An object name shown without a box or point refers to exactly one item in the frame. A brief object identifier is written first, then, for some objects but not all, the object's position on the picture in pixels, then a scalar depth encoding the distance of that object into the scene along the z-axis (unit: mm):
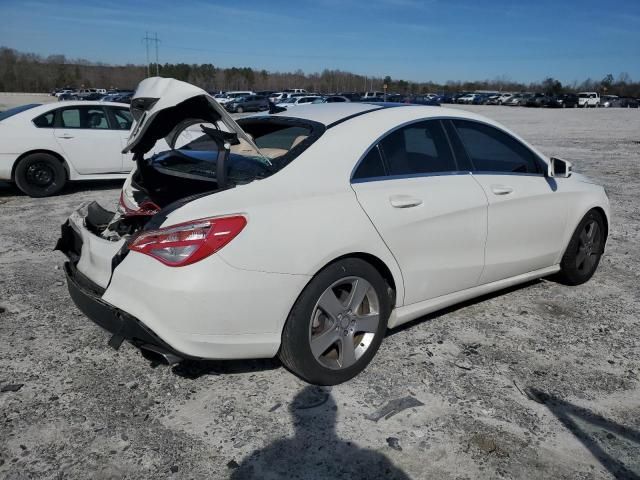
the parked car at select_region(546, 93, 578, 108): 58656
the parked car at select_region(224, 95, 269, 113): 43744
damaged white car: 2721
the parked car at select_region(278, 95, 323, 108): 38309
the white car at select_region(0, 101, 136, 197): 8500
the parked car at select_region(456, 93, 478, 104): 69312
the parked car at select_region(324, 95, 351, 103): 30575
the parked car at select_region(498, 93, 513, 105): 66500
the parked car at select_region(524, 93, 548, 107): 59394
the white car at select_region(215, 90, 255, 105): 49406
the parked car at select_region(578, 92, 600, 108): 60250
